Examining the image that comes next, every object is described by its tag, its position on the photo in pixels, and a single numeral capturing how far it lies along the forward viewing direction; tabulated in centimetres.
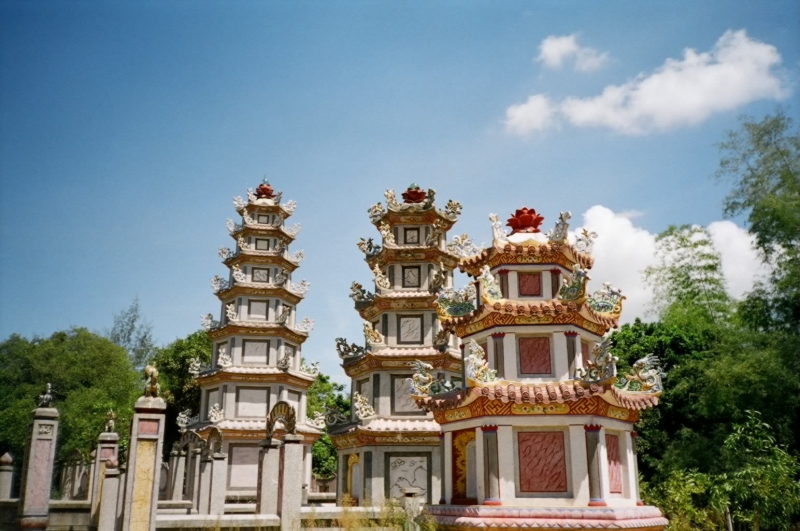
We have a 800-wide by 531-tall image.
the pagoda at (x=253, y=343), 3097
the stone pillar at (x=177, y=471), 2752
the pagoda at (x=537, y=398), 1512
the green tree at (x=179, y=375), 4684
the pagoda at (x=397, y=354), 2406
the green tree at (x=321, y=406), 4738
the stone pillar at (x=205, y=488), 2339
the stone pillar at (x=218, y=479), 2334
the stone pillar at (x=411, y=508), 1540
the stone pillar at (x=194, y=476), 2459
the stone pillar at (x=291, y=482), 1571
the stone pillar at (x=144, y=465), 1366
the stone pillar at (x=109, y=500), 1518
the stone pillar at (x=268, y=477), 1664
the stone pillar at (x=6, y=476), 2042
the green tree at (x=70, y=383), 4069
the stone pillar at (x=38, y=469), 1430
